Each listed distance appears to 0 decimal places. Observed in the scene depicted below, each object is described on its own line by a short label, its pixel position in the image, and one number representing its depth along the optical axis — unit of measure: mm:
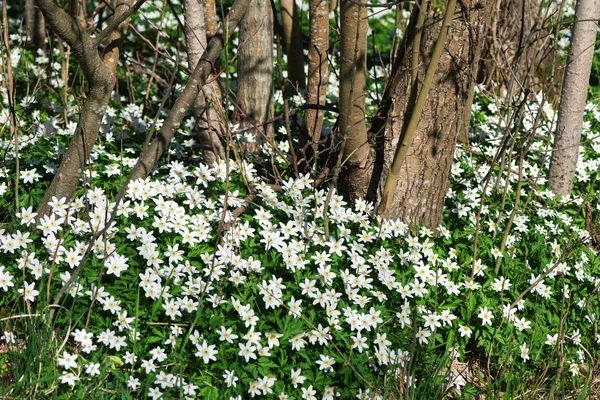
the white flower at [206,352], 2887
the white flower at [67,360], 2787
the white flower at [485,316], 3338
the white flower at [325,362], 2967
